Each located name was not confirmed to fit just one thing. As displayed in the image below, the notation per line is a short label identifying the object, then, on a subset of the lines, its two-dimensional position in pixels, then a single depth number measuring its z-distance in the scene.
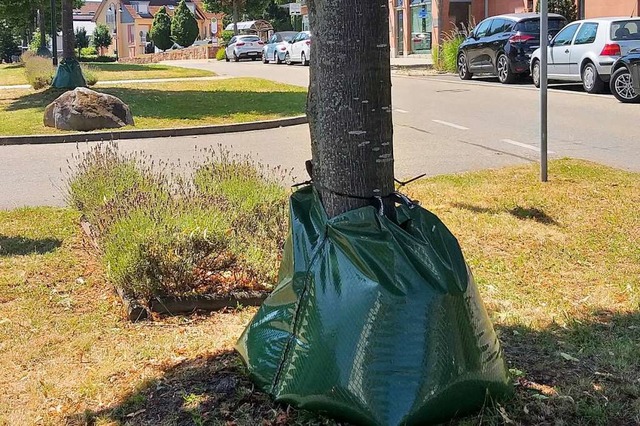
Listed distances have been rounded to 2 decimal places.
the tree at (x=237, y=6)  63.26
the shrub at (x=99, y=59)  54.52
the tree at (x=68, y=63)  17.45
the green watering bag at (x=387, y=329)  2.79
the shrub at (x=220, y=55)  51.31
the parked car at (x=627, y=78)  15.16
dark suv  20.34
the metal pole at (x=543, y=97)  7.47
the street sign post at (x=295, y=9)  56.56
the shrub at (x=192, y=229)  4.60
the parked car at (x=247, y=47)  45.53
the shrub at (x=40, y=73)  19.92
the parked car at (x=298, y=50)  35.09
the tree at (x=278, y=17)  71.88
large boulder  13.15
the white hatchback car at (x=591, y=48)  16.70
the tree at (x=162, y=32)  77.31
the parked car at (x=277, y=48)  38.56
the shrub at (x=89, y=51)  70.09
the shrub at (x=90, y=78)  20.46
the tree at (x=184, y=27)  75.25
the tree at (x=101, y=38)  84.25
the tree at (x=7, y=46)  61.41
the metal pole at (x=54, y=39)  27.05
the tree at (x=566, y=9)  28.45
